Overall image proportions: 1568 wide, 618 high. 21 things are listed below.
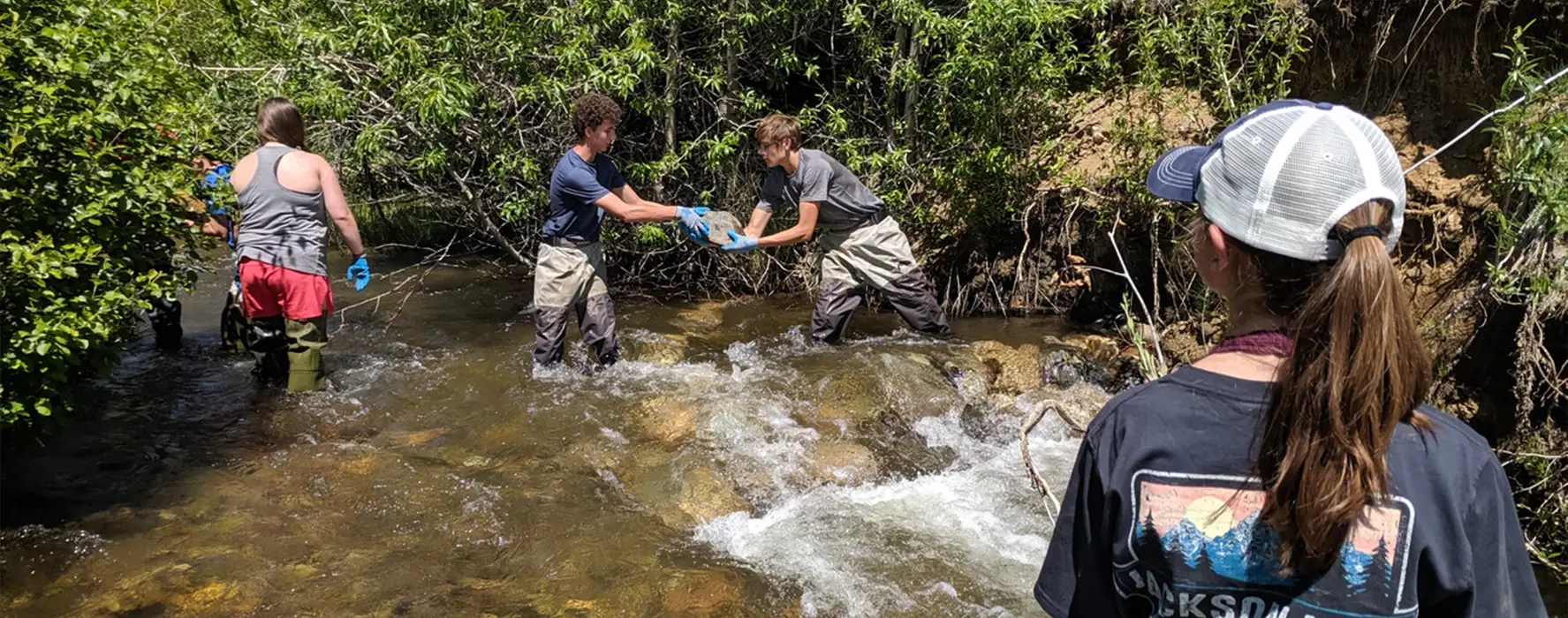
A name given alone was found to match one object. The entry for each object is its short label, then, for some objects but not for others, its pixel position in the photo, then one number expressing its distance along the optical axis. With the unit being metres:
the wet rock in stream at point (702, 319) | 8.05
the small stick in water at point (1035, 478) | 2.43
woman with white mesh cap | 1.21
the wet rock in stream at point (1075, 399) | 6.08
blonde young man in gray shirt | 6.39
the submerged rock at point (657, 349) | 7.00
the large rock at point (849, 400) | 5.80
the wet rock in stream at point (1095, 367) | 6.61
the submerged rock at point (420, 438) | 5.36
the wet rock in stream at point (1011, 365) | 6.46
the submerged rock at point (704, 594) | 3.78
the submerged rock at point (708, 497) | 4.66
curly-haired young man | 5.75
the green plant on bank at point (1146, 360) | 3.97
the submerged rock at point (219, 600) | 3.63
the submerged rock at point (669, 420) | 5.48
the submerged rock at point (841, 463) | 5.08
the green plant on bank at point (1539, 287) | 4.19
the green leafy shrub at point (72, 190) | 3.83
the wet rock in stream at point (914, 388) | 5.95
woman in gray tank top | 5.34
